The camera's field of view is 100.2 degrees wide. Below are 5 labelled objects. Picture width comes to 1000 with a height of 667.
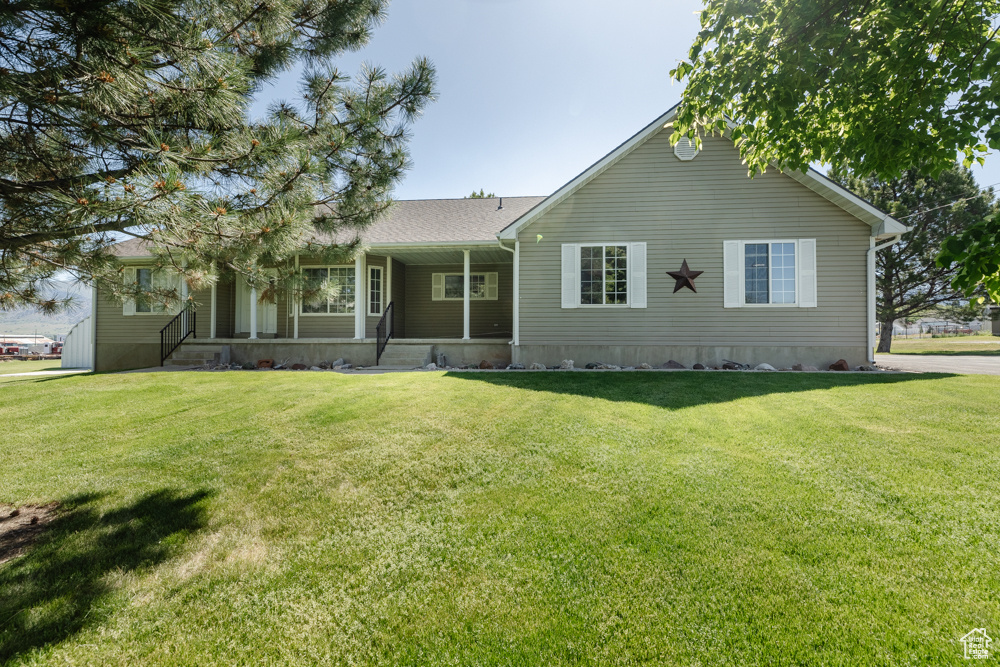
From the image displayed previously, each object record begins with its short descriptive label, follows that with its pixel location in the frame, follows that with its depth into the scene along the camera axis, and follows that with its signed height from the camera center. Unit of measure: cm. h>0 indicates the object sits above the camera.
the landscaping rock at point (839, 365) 918 -66
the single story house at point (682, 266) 945 +162
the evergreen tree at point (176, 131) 272 +160
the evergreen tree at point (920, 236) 2002 +478
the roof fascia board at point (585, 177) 969 +376
